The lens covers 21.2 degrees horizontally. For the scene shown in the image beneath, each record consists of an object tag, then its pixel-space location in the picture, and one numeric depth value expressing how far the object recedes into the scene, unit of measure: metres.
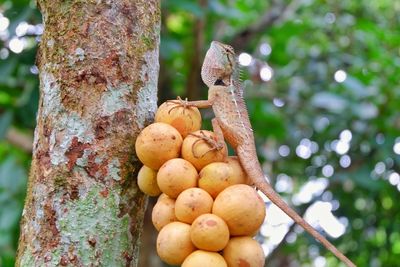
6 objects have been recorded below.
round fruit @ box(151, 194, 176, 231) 0.71
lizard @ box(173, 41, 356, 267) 0.73
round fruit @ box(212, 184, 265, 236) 0.69
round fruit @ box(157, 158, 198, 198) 0.70
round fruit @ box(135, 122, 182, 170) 0.71
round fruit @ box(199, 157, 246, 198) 0.70
